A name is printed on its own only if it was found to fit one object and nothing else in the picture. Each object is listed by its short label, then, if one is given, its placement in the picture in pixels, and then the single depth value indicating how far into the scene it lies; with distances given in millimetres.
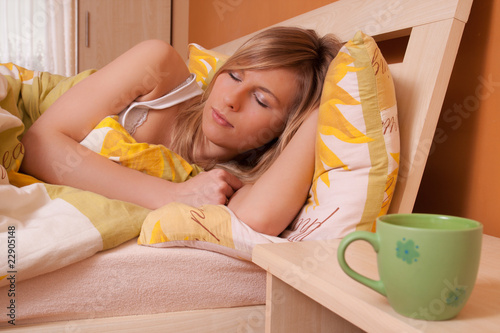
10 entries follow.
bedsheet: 656
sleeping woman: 889
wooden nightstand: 400
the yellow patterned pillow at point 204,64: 1438
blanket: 633
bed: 666
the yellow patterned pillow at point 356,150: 759
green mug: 374
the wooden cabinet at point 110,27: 3145
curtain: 3010
